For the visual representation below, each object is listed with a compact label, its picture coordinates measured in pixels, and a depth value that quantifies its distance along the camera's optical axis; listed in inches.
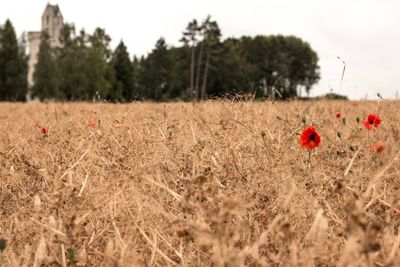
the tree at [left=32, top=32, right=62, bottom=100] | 1982.0
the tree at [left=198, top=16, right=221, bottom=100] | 2434.8
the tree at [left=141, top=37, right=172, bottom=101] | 2704.2
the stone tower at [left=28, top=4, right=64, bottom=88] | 3021.7
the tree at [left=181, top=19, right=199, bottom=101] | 2434.8
